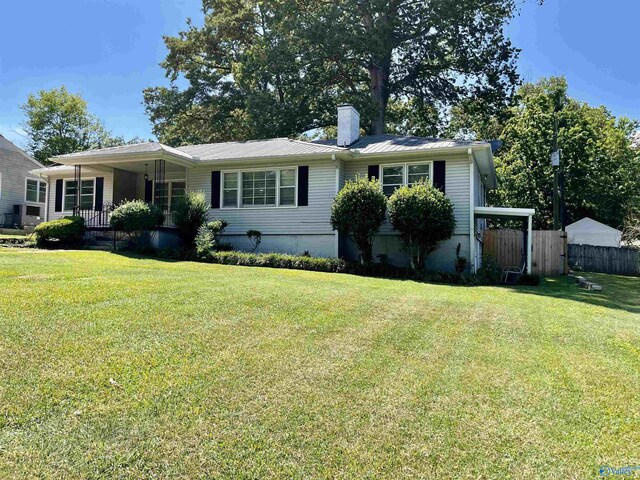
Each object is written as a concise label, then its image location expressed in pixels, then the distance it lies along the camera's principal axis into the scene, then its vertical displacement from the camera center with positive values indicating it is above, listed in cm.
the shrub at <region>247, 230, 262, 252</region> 1546 +34
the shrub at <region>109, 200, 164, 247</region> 1439 +82
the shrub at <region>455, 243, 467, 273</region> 1373 -42
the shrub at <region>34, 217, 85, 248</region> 1467 +37
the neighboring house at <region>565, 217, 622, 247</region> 2583 +107
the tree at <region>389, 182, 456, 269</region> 1266 +92
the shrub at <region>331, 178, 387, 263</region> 1317 +109
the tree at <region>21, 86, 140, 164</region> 3756 +1026
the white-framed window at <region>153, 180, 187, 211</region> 1773 +215
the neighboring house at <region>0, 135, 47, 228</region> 2491 +307
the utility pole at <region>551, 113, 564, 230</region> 2238 +399
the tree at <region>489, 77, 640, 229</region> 2528 +516
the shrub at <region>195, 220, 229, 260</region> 1366 +25
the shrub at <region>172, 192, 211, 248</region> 1474 +100
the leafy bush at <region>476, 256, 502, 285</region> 1249 -66
